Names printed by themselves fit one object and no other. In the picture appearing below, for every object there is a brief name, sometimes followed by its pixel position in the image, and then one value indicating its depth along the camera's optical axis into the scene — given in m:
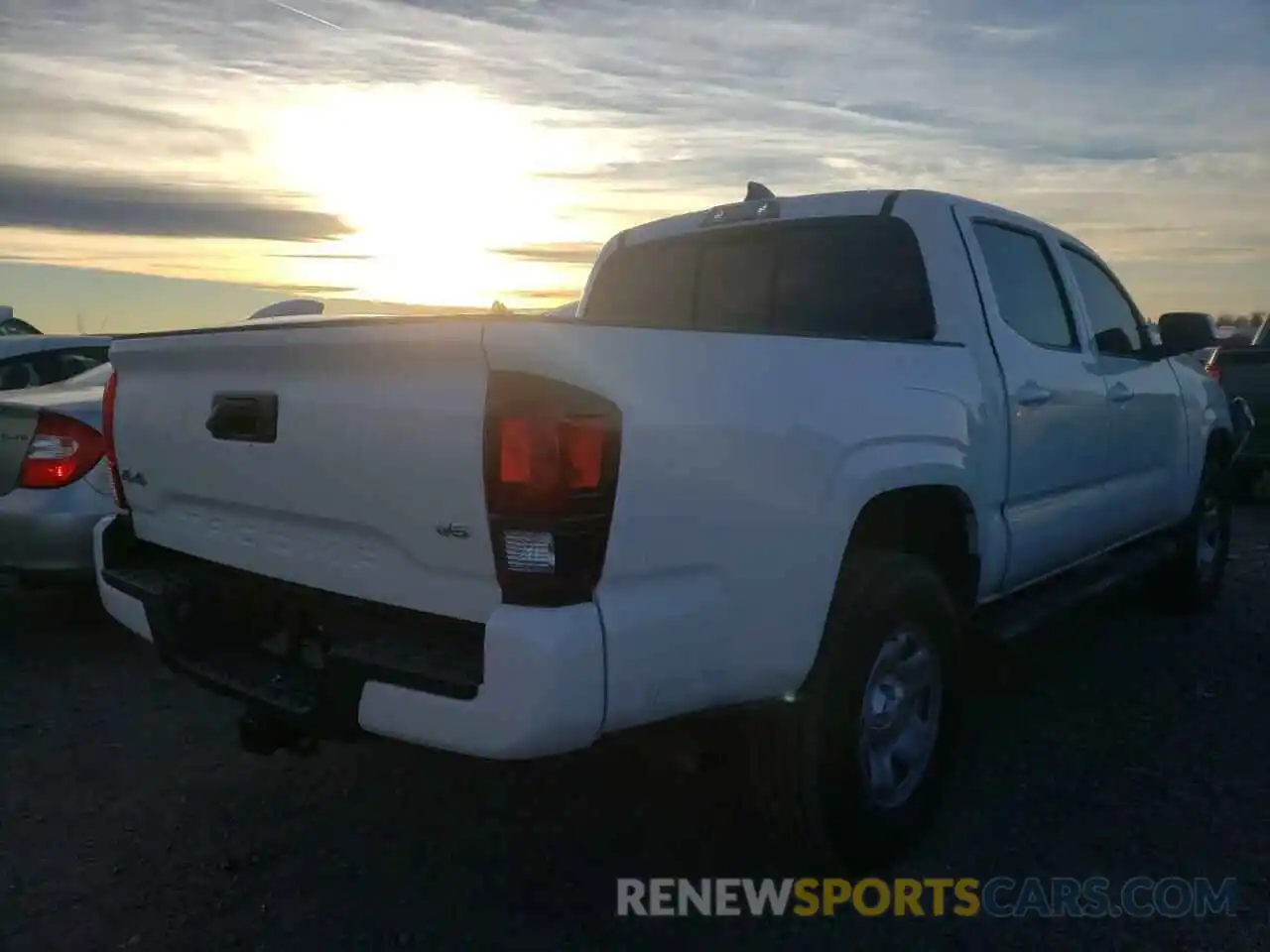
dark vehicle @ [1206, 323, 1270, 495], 10.22
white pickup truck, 2.38
